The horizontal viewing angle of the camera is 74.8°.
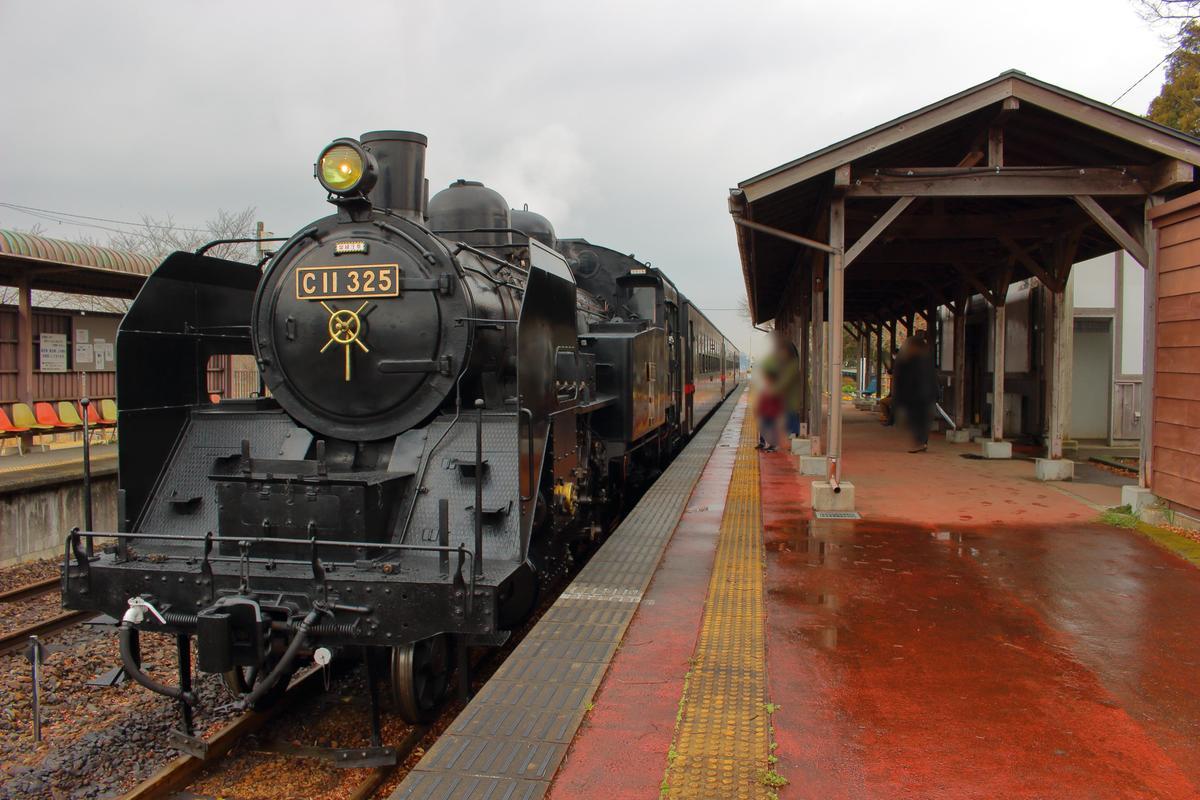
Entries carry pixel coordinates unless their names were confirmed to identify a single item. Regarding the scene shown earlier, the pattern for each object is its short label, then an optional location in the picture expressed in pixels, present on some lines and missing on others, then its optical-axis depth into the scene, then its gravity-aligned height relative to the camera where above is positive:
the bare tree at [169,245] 33.46 +5.75
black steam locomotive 3.66 -0.45
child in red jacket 12.76 -0.63
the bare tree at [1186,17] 15.16 +7.17
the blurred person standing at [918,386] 12.12 -0.13
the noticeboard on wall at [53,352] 11.45 +0.31
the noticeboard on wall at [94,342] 11.99 +0.50
